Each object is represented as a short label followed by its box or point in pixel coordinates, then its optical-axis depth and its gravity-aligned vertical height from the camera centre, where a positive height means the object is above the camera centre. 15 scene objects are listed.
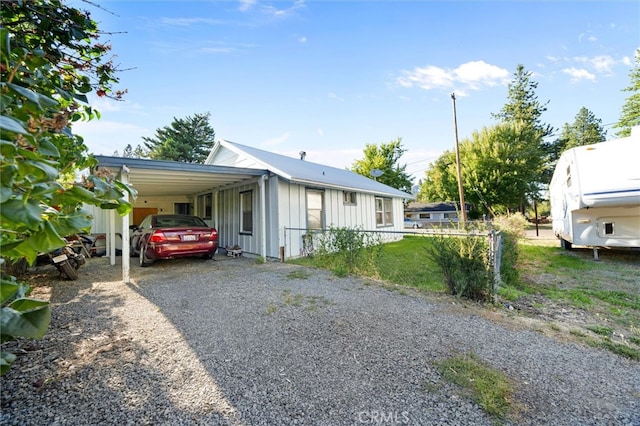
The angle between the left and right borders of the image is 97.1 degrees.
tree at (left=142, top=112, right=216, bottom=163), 30.70 +9.98
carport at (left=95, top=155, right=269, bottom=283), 5.96 +1.38
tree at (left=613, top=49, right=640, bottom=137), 25.81 +10.44
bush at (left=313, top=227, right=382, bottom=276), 6.57 -0.71
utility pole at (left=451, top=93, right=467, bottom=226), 17.47 +5.88
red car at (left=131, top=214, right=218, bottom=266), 7.05 -0.29
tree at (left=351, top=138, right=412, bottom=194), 30.33 +6.40
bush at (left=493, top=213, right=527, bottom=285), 5.82 -0.69
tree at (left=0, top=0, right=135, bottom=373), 0.81 +0.13
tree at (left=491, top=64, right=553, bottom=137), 33.19 +13.61
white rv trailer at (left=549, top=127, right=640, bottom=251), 6.69 +0.57
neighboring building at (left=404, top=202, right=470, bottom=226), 37.94 +1.38
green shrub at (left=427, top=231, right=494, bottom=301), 4.36 -0.71
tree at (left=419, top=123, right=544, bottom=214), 24.12 +4.65
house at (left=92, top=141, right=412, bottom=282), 7.42 +1.11
